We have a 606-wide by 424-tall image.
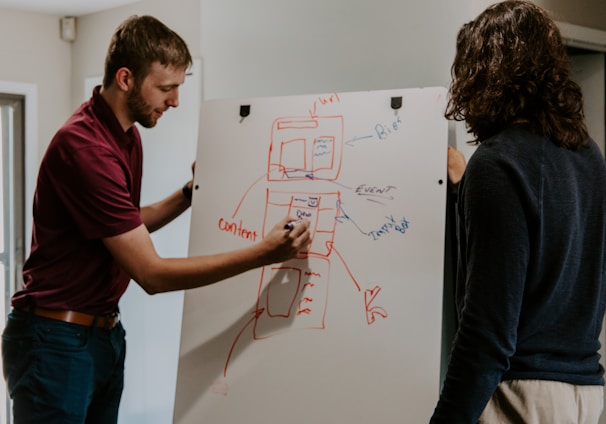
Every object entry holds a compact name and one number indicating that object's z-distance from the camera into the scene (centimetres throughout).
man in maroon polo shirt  175
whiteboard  175
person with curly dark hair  119
